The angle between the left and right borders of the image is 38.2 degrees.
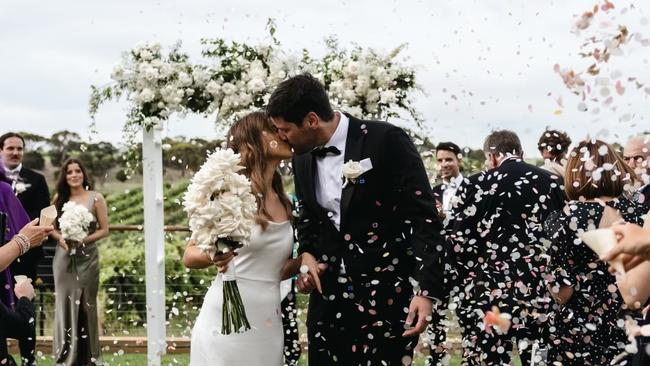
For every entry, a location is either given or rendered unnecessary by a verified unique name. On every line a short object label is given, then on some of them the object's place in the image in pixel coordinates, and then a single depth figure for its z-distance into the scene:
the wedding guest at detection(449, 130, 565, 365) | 6.03
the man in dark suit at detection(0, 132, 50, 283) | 8.30
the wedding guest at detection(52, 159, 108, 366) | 8.84
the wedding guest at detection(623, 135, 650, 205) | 4.42
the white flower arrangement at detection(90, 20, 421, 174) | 8.42
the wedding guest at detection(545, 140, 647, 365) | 4.59
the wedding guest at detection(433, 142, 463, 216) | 8.27
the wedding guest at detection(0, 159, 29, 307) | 5.12
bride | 4.17
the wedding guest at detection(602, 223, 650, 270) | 2.41
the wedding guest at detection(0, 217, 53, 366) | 4.73
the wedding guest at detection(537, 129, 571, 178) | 7.12
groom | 4.16
